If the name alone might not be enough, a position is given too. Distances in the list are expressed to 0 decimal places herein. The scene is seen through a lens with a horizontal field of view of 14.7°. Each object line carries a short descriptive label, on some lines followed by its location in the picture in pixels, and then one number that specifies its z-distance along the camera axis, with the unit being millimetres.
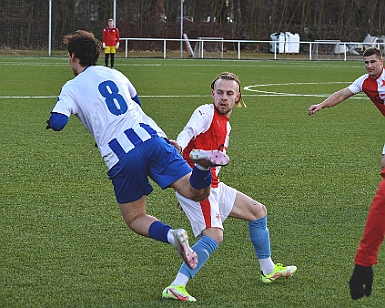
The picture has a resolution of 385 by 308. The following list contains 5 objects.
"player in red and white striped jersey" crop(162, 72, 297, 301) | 9464
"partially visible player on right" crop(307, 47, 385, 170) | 14902
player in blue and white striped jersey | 9188
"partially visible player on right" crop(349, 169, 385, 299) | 7113
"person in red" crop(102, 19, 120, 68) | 58120
